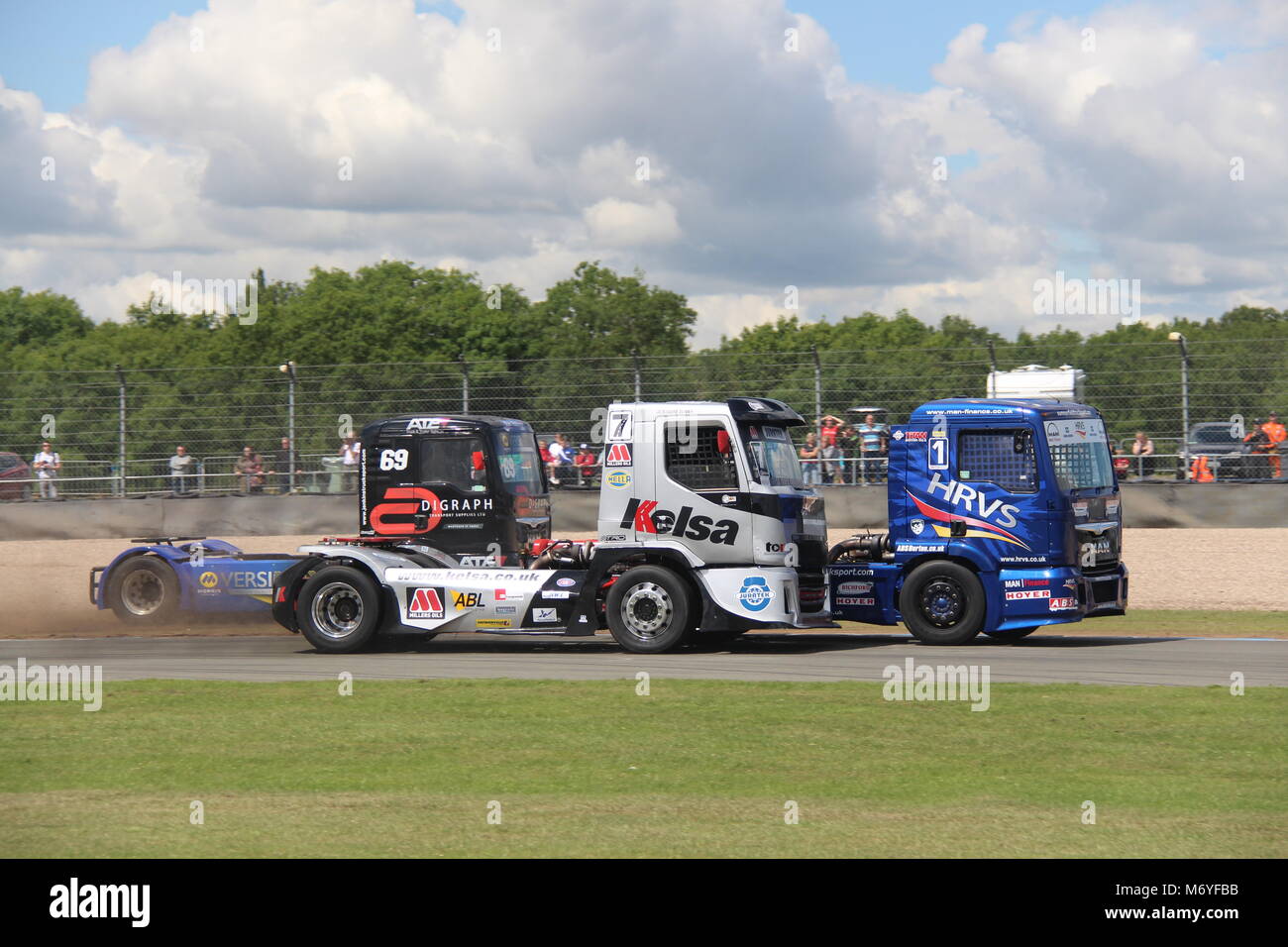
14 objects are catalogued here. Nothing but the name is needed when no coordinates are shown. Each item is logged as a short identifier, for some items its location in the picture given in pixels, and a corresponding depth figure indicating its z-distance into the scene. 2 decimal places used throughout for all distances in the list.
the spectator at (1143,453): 23.23
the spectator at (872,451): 23.25
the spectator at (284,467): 24.83
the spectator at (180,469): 25.06
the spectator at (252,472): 25.06
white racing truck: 14.83
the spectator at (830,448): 22.94
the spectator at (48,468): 25.58
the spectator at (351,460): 24.56
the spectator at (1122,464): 22.80
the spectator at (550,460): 24.43
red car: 25.58
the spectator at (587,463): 24.38
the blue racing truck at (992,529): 15.19
